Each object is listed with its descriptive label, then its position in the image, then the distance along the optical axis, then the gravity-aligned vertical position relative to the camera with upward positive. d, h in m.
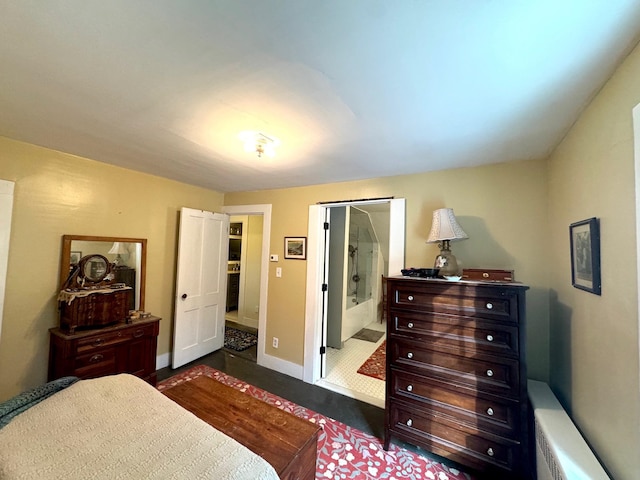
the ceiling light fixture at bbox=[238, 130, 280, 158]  1.78 +0.81
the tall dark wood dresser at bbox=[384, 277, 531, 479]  1.60 -0.83
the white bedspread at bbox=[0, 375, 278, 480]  0.92 -0.83
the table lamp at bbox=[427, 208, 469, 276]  2.05 +0.16
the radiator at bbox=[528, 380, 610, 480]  1.09 -0.94
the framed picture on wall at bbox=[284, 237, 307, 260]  3.13 +0.03
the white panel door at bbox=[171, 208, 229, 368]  3.18 -0.51
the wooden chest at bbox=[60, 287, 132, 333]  2.21 -0.60
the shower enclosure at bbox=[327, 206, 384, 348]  3.98 -0.44
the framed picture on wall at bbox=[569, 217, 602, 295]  1.21 +0.02
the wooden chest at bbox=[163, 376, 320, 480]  1.21 -0.98
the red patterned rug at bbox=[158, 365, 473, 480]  1.74 -1.55
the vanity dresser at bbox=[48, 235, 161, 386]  2.18 -0.72
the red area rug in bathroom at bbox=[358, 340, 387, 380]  3.16 -1.54
